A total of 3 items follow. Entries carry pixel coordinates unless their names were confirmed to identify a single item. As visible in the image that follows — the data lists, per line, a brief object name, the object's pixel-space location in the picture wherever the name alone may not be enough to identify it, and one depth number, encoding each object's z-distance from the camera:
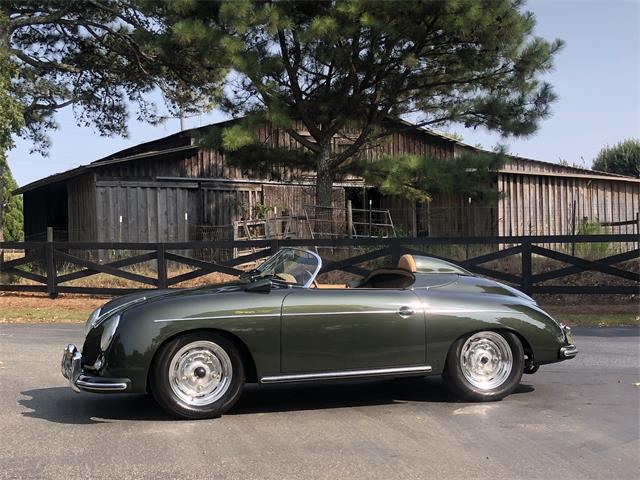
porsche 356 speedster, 5.02
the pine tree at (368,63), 14.70
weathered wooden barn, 20.62
